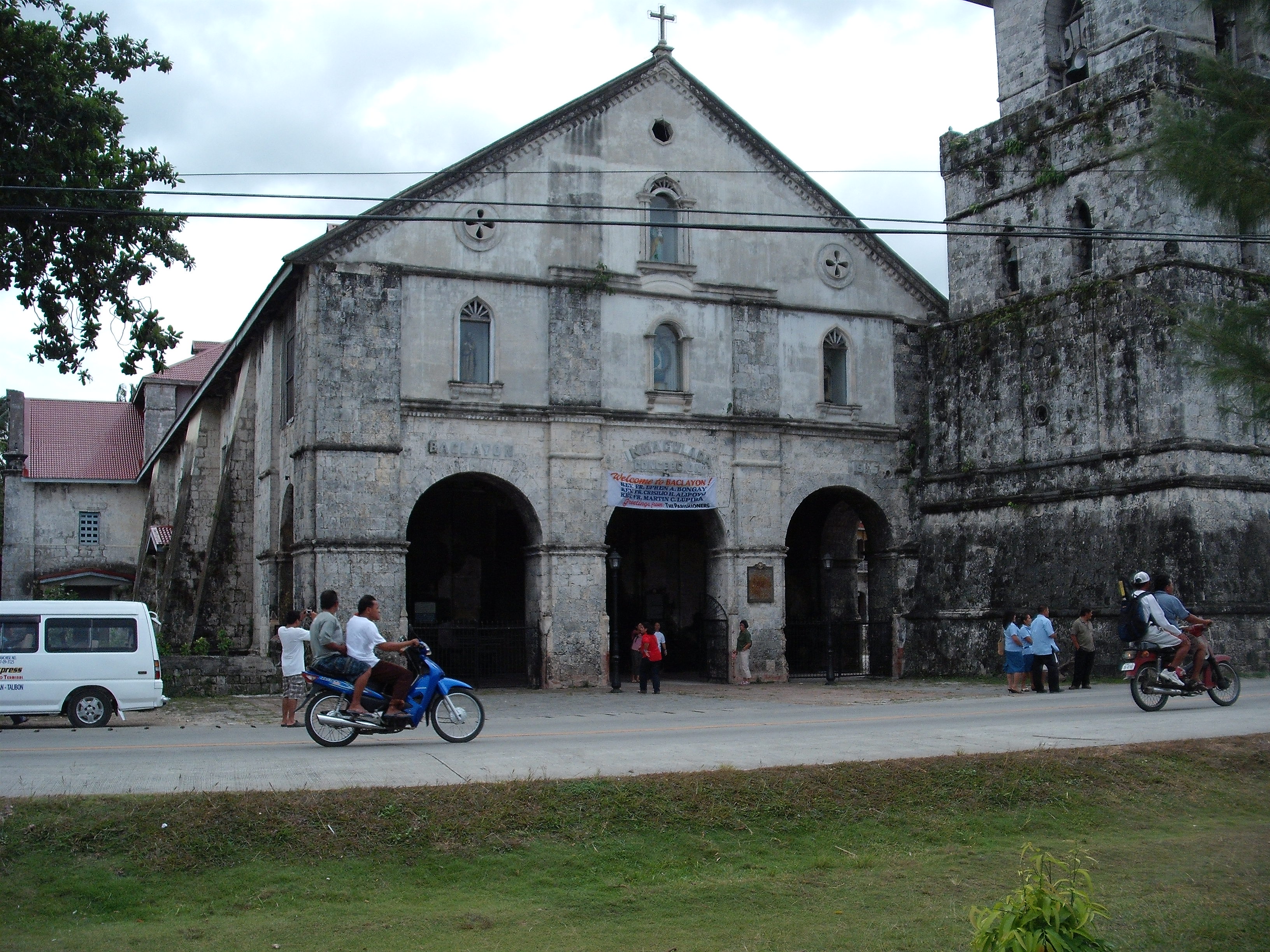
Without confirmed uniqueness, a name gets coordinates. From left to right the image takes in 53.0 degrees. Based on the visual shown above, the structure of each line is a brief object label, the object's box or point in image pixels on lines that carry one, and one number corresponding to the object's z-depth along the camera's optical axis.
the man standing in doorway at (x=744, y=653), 27.86
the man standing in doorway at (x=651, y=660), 25.33
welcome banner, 27.67
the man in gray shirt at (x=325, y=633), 14.56
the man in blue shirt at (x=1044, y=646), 21.69
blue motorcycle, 13.79
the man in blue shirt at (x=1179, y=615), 16.80
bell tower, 24.38
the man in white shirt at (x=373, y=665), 13.73
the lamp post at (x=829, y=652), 28.06
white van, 17.11
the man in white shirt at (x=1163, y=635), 16.62
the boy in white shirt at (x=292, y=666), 17.02
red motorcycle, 16.84
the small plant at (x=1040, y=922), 4.97
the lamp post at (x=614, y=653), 25.95
